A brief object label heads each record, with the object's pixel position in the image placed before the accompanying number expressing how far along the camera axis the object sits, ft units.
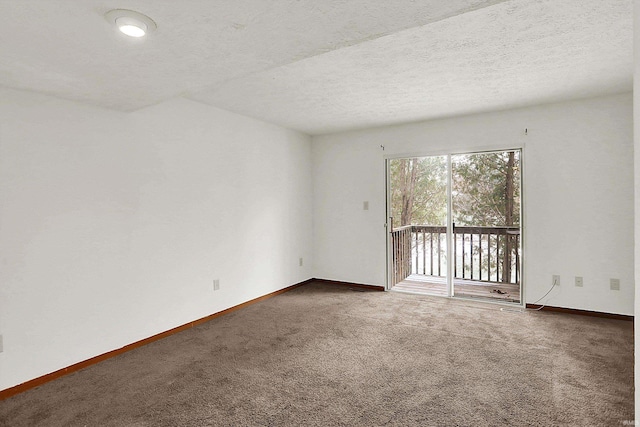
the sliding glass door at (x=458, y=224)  14.61
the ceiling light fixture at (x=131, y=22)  5.09
